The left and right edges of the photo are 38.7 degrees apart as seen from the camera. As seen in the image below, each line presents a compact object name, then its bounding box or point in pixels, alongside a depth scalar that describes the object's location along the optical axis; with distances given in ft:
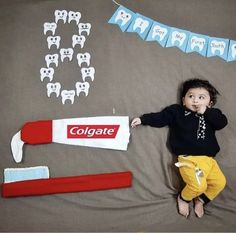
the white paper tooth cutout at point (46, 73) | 4.80
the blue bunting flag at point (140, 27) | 5.00
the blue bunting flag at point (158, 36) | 4.99
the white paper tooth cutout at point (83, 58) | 4.87
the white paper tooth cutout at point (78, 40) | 4.91
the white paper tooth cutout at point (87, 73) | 4.84
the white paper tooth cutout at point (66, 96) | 4.77
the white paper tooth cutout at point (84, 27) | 4.95
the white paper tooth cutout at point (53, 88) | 4.77
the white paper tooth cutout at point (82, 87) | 4.81
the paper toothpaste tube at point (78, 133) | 4.61
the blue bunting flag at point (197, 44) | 5.03
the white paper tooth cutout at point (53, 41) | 4.89
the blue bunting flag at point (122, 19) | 4.99
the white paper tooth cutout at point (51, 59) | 4.83
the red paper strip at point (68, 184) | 4.55
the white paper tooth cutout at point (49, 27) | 4.92
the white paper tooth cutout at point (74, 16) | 4.98
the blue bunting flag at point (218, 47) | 5.06
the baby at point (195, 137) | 4.54
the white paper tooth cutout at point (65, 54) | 4.86
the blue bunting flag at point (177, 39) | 5.00
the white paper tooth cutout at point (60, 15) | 4.98
